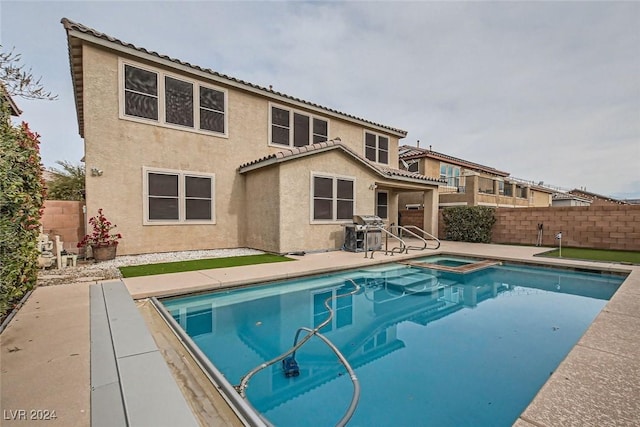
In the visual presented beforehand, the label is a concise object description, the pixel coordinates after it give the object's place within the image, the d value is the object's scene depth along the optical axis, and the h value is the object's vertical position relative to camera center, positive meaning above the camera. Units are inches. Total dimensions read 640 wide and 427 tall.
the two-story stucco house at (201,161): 369.7 +74.9
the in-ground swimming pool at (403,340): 125.0 -84.1
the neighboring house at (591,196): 1801.1 +112.4
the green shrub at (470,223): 612.7 -24.1
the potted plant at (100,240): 347.9 -37.1
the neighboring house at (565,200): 1517.0 +65.2
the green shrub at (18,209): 151.4 +0.9
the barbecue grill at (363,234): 462.6 -37.1
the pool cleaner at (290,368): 147.6 -81.5
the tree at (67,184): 621.3 +59.2
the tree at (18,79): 189.5 +91.1
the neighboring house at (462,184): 796.6 +86.8
